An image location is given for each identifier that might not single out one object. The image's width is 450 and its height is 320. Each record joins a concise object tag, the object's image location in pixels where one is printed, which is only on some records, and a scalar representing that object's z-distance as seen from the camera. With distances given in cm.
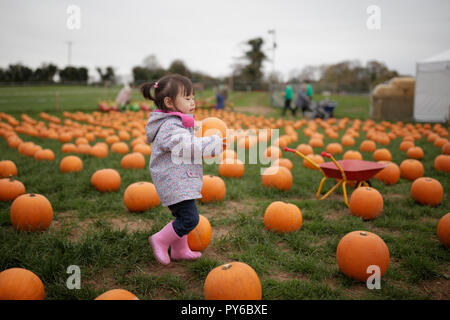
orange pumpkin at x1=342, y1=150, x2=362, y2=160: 690
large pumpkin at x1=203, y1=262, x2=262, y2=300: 239
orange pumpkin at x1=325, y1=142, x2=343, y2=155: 835
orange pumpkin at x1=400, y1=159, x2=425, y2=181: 609
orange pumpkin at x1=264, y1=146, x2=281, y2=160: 735
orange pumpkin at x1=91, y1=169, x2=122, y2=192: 530
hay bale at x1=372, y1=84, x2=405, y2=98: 1789
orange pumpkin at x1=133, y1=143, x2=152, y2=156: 794
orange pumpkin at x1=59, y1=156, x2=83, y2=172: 642
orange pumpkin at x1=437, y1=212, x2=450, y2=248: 343
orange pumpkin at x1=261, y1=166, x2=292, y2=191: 544
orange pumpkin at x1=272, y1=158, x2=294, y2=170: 650
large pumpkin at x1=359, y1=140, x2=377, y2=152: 861
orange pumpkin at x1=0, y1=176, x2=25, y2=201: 470
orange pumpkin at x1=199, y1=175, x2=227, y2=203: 491
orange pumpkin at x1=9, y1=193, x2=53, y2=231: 372
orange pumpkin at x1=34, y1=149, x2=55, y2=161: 731
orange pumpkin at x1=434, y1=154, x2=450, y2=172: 643
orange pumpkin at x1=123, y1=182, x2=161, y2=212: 445
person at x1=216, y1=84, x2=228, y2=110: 2186
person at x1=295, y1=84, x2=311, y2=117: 1800
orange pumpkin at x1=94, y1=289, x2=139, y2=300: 211
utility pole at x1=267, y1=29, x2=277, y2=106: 3405
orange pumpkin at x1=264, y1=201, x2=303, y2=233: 386
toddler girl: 273
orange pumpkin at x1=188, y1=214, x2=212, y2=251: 333
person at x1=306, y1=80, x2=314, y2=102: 1853
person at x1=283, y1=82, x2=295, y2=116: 1953
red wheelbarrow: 455
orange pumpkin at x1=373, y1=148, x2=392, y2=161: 721
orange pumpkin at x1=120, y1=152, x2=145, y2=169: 683
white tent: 1605
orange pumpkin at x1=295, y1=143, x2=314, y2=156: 787
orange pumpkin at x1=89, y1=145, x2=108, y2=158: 782
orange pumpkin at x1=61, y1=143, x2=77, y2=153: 825
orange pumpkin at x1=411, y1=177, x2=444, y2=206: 470
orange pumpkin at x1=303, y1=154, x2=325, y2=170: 668
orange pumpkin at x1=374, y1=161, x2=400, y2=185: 582
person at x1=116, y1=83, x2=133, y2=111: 1945
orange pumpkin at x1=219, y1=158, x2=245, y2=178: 631
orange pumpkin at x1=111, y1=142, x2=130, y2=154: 842
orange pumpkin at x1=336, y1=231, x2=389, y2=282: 284
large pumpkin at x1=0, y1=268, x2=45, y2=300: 231
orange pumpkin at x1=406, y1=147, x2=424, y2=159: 770
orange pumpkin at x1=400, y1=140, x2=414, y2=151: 859
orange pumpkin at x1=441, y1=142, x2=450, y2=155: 734
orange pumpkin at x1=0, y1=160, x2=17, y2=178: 588
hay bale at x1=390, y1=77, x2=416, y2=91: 1798
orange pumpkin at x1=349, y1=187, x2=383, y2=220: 420
